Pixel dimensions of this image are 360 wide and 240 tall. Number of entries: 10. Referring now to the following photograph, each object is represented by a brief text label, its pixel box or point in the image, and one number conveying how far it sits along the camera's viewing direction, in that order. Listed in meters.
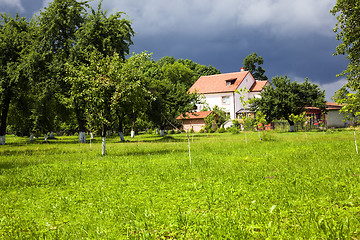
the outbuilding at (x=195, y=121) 60.16
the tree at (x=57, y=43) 32.34
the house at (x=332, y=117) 57.47
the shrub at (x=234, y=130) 47.34
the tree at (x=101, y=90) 17.81
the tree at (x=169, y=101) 40.69
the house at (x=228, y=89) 64.75
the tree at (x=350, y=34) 23.39
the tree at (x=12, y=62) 31.80
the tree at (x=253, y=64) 104.50
